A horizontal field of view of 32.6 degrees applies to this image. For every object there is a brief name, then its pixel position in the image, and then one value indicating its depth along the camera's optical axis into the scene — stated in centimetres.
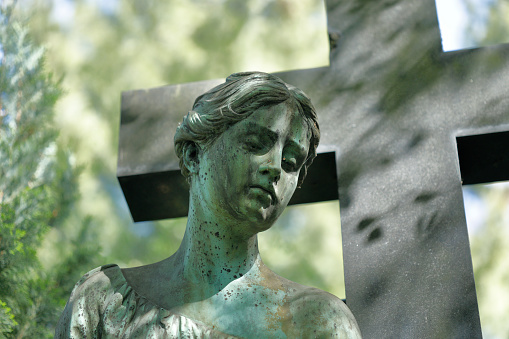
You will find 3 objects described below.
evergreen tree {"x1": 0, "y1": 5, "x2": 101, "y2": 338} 502
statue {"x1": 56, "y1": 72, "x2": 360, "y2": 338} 334
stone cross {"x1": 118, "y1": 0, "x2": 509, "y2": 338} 399
